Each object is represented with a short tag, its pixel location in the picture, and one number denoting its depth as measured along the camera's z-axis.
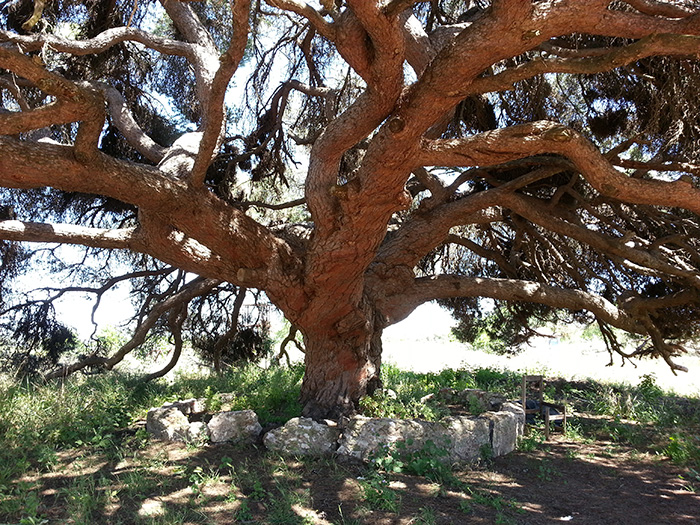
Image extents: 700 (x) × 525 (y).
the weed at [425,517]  3.63
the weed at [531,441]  6.14
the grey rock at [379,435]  5.07
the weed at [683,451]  5.69
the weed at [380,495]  3.87
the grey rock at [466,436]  5.37
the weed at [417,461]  4.65
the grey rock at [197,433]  5.28
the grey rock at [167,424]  5.34
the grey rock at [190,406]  6.19
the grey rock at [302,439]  5.13
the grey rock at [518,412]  6.56
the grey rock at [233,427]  5.36
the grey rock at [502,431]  5.75
